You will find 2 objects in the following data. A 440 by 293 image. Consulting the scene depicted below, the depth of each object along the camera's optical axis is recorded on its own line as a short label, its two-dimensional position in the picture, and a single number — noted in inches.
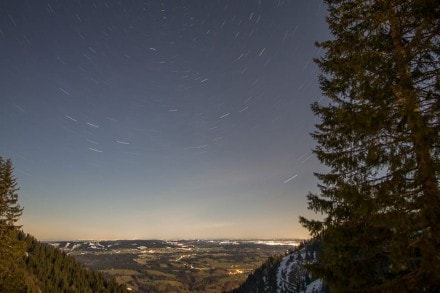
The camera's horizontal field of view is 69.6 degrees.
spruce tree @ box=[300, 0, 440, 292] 317.7
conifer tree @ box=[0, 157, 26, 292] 1214.4
